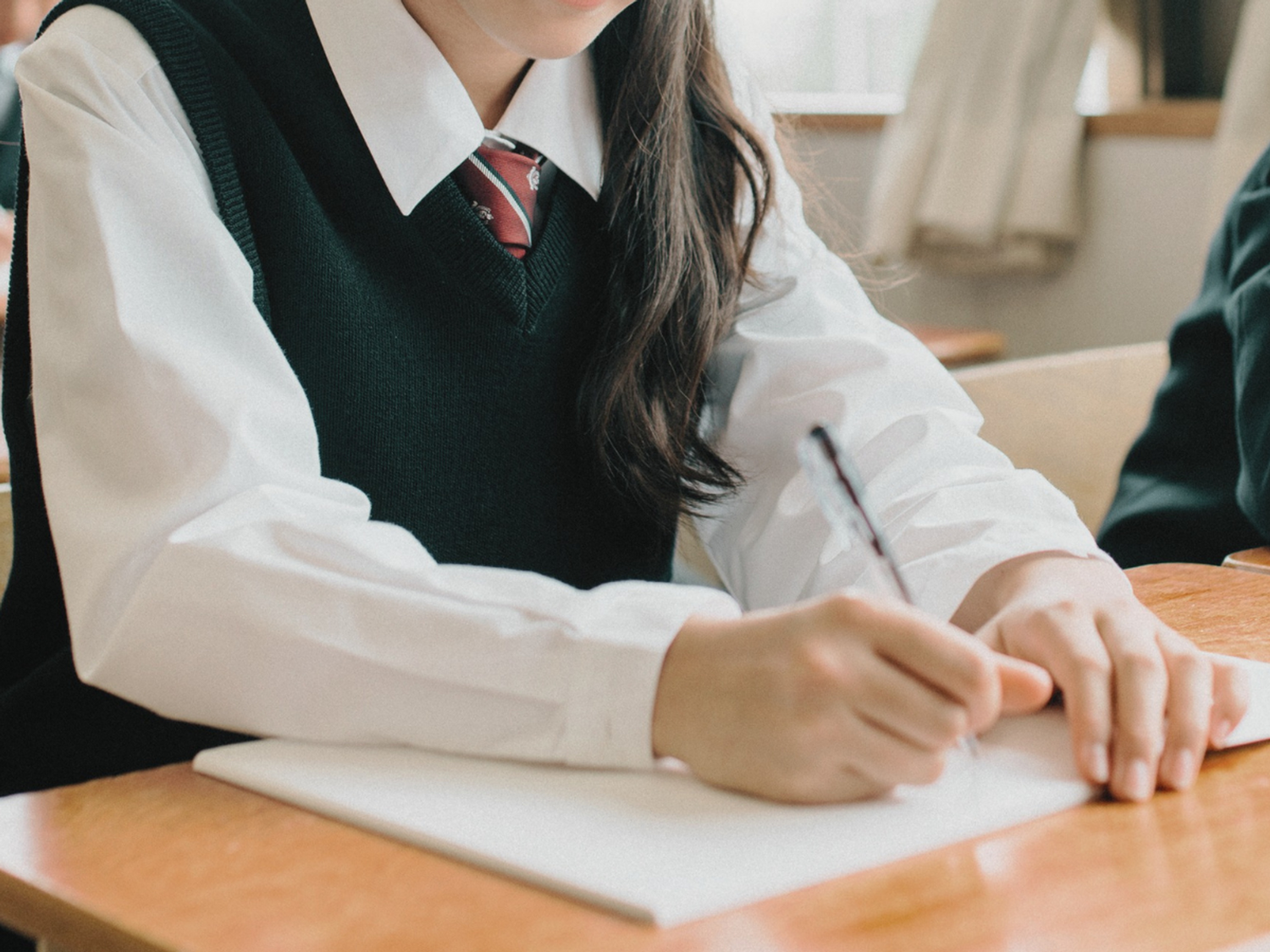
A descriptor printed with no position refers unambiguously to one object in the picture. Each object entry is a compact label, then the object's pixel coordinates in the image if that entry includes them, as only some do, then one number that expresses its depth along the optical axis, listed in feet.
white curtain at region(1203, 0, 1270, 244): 8.07
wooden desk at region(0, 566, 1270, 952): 1.55
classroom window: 11.51
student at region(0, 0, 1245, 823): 2.06
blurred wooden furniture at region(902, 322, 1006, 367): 8.13
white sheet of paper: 1.66
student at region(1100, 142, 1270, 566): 4.39
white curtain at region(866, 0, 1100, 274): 9.39
